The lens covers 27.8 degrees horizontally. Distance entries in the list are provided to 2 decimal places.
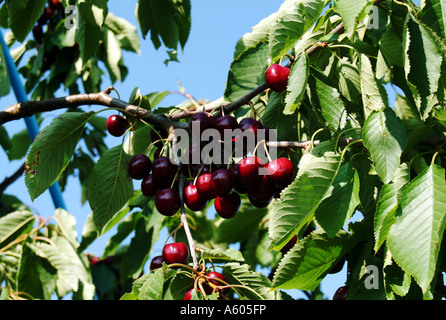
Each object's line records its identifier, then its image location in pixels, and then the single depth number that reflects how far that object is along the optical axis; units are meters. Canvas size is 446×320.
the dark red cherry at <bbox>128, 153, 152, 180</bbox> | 0.90
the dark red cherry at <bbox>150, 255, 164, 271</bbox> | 0.85
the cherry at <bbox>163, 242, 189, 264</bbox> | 0.83
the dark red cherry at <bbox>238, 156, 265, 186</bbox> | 0.82
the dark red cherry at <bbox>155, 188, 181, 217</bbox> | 0.86
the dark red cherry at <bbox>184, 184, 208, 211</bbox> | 0.85
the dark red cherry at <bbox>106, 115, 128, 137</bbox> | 0.93
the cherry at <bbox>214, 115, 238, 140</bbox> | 0.85
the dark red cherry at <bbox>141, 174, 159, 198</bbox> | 0.89
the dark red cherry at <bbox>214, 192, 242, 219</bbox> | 0.87
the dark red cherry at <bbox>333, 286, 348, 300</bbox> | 0.87
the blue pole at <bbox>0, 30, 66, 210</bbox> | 1.22
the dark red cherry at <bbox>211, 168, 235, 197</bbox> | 0.82
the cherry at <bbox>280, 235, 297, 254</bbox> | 0.87
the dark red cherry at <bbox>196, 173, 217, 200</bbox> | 0.83
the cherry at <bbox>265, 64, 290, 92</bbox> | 0.84
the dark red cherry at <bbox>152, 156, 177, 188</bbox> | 0.87
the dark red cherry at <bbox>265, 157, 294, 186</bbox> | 0.82
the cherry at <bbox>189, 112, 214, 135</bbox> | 0.85
